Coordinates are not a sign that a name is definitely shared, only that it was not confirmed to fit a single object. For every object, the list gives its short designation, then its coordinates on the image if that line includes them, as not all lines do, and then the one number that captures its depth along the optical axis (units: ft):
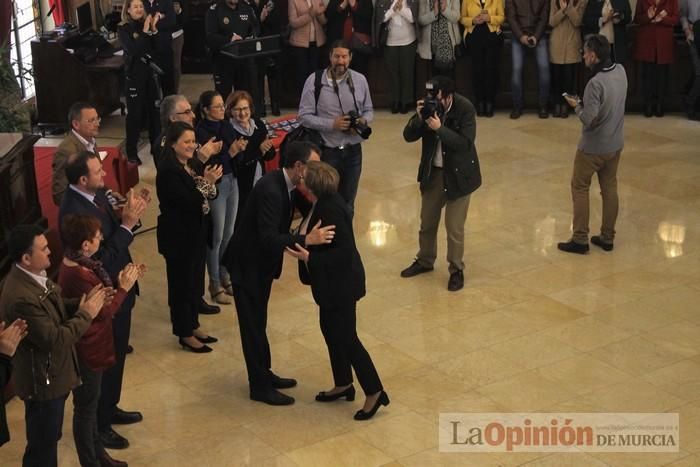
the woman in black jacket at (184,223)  22.48
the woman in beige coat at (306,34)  40.37
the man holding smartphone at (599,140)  27.35
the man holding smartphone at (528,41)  40.11
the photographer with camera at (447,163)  25.43
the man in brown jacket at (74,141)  23.50
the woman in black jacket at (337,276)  19.81
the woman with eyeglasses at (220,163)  24.93
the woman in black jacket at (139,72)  36.17
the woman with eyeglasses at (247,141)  25.36
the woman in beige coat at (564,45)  39.65
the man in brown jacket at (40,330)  16.93
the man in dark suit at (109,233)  19.75
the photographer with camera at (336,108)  27.22
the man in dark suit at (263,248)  20.47
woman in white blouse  40.50
